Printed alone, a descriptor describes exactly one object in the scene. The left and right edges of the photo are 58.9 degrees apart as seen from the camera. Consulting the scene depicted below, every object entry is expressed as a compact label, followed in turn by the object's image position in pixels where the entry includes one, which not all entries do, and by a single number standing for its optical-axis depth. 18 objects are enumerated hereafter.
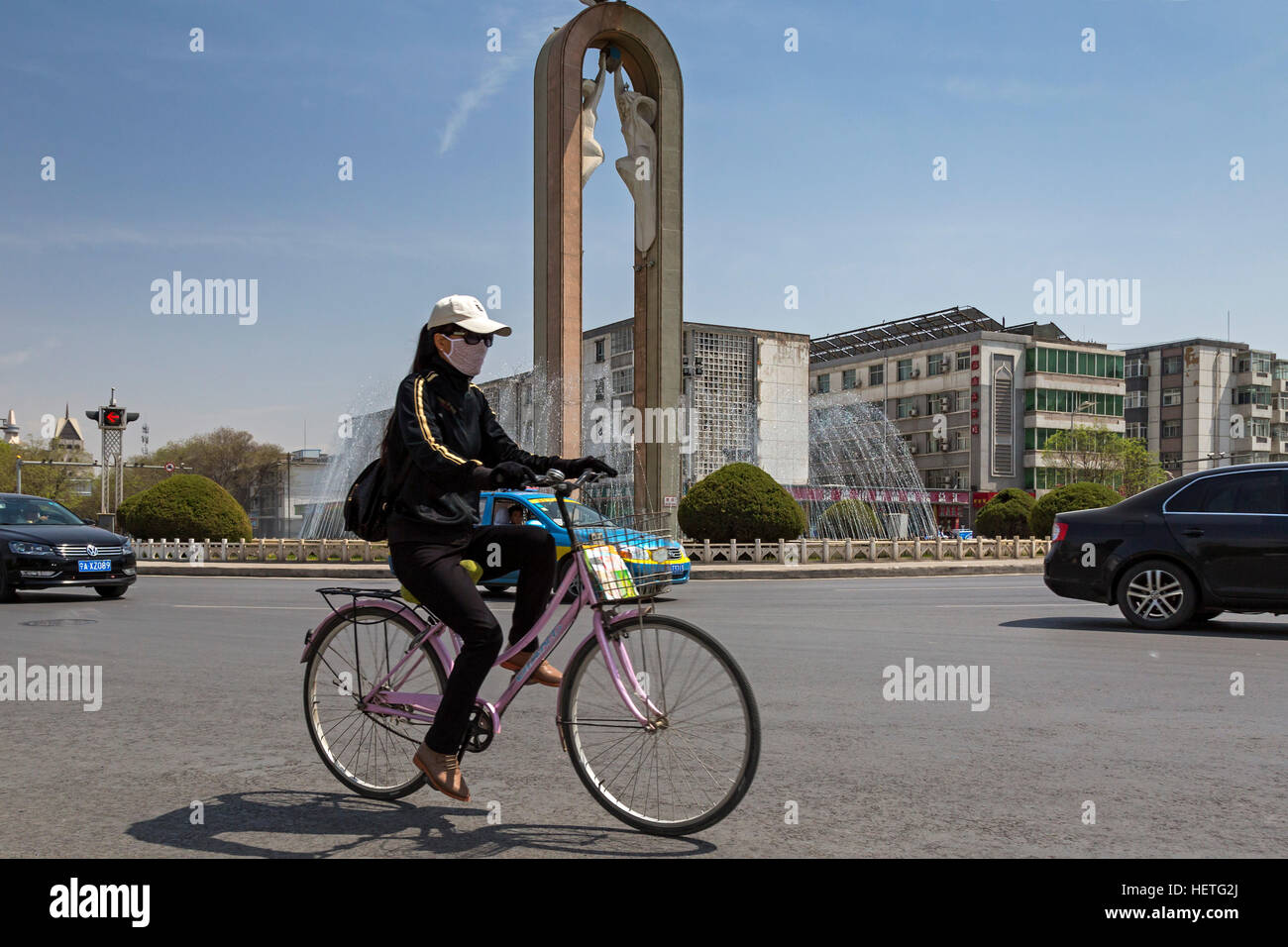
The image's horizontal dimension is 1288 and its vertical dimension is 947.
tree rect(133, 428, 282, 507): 87.88
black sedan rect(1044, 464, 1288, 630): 10.62
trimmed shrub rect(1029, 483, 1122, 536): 34.47
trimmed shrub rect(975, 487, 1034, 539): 43.47
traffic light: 33.06
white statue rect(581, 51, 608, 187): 35.44
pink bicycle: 3.94
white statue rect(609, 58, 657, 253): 36.56
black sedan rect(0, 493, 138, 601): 15.29
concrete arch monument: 34.56
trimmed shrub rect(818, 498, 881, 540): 51.25
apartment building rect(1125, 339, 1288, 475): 87.88
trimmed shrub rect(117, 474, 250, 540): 32.50
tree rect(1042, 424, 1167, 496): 73.62
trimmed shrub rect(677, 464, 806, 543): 28.80
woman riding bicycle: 4.15
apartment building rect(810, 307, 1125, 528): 78.88
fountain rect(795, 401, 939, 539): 75.19
